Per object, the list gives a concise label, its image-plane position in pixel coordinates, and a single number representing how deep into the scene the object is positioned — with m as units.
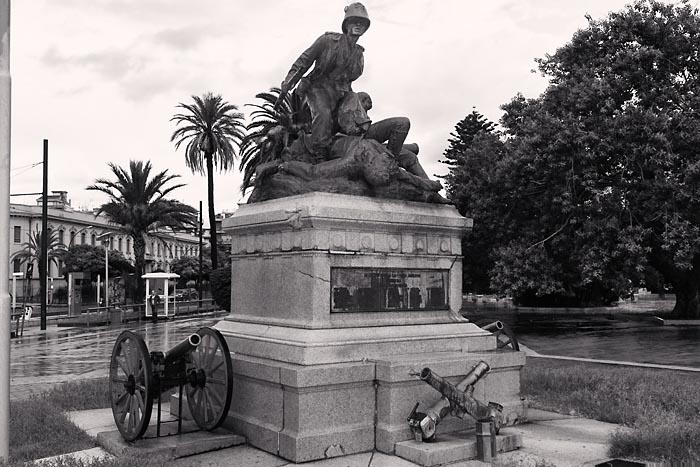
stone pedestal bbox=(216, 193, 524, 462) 6.22
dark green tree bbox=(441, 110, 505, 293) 33.44
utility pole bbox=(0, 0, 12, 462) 5.84
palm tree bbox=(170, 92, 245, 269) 38.59
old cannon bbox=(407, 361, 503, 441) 6.04
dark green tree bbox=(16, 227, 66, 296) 64.19
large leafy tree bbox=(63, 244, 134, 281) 59.72
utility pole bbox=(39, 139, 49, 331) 28.89
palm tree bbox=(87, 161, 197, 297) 41.00
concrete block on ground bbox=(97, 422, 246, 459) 6.00
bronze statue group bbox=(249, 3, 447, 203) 7.40
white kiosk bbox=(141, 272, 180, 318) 34.97
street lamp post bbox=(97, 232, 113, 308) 44.54
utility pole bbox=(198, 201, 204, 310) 41.51
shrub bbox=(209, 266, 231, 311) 27.19
